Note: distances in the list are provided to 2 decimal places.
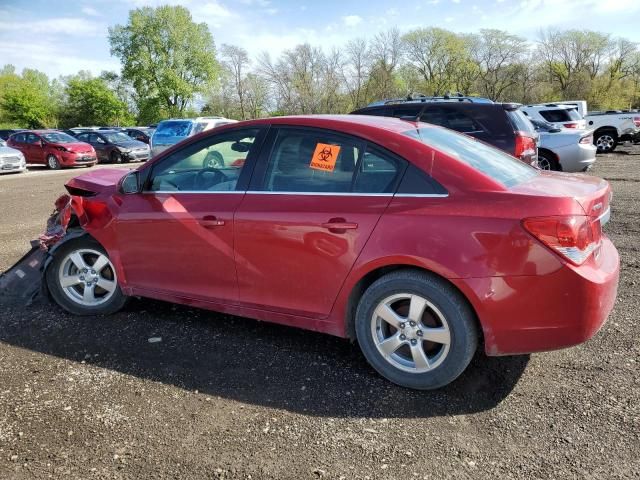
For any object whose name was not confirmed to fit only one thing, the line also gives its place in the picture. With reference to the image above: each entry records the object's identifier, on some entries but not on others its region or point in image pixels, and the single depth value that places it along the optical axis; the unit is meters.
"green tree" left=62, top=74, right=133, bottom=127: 60.31
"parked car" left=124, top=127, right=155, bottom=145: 27.50
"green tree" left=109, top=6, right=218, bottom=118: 64.31
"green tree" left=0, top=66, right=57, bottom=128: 55.84
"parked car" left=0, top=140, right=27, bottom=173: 18.33
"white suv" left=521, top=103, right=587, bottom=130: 15.21
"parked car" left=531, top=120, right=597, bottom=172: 11.44
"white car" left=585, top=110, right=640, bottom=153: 18.97
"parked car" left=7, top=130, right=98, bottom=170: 20.75
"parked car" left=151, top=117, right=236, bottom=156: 14.13
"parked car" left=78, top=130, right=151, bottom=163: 22.91
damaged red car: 2.62
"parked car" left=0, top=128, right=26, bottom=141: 29.26
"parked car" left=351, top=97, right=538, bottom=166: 7.72
